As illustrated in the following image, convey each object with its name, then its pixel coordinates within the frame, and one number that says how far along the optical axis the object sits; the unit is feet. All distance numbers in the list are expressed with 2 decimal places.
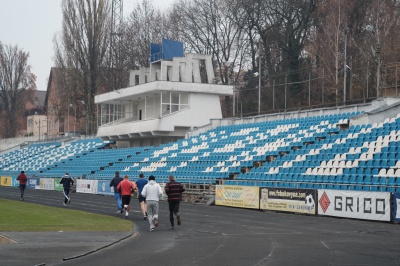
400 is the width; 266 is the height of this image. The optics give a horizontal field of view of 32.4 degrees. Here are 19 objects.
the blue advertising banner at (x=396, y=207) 80.64
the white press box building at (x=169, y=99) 180.55
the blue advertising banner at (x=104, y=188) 156.76
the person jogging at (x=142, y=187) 89.61
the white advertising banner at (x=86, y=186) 166.61
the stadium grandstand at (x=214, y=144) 103.96
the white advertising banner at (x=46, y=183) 188.26
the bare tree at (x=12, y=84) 350.76
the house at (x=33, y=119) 403.34
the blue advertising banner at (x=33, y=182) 198.70
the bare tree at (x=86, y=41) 234.99
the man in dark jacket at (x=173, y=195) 76.79
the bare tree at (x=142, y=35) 267.80
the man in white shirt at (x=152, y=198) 74.95
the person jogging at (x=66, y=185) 119.03
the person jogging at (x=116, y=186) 99.89
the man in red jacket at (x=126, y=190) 92.94
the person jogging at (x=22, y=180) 134.72
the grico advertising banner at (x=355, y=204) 83.05
